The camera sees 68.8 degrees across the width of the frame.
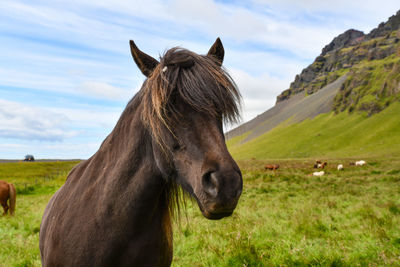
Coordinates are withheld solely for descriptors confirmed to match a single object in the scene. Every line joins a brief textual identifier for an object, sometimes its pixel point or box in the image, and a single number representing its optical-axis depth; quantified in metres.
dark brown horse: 2.07
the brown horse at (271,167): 32.72
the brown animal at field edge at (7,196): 13.37
